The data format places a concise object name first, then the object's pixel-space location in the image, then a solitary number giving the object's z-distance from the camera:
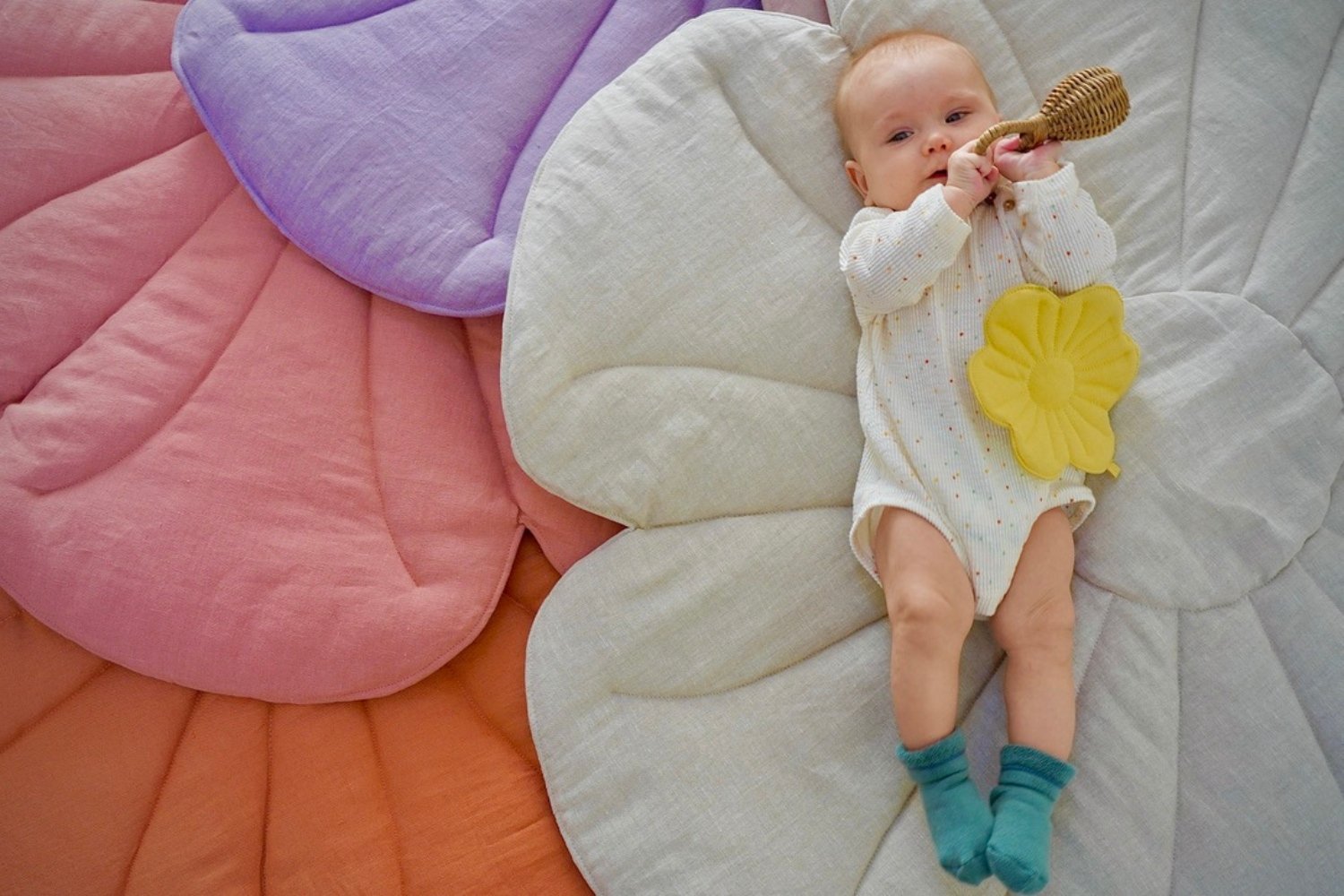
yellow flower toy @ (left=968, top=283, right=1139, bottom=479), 1.05
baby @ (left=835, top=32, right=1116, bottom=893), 0.97
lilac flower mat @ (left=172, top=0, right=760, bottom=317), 1.25
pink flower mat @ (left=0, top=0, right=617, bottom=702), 1.11
